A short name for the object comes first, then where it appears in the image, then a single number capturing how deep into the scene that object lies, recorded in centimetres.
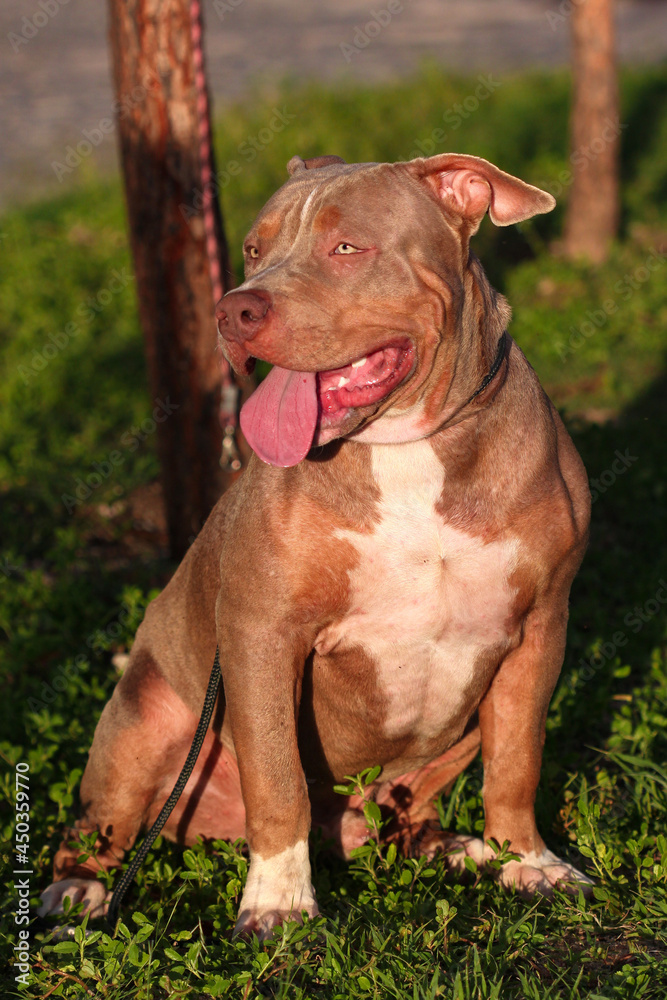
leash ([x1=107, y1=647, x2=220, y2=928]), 338
